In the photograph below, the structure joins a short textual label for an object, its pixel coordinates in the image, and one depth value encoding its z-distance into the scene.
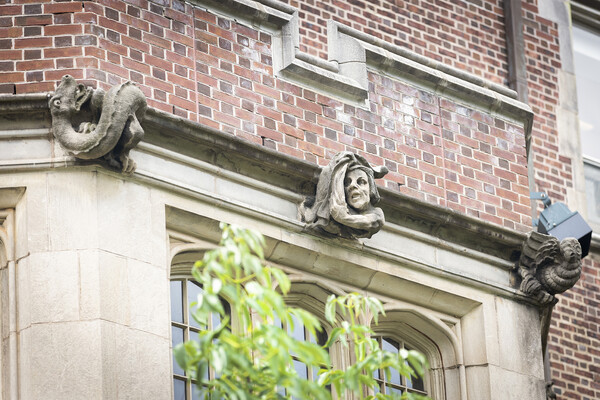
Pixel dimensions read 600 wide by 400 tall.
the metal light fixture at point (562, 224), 15.30
